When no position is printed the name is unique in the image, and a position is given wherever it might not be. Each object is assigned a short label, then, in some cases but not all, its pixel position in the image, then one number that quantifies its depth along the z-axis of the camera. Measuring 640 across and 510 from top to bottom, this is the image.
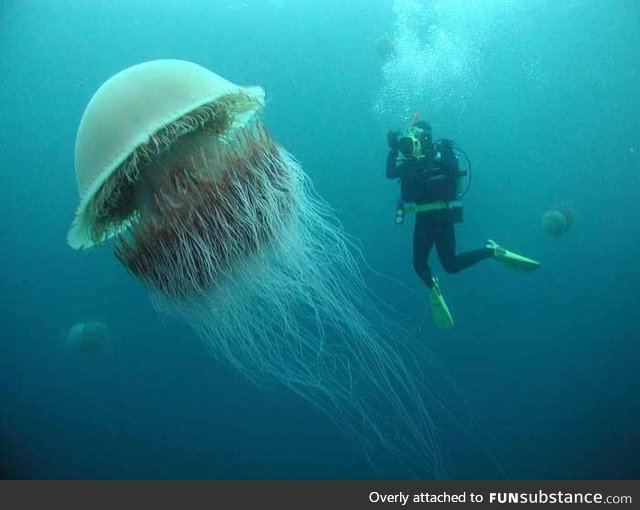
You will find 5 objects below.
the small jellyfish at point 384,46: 10.80
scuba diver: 5.35
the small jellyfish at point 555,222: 10.02
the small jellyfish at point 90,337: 9.54
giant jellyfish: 2.57
